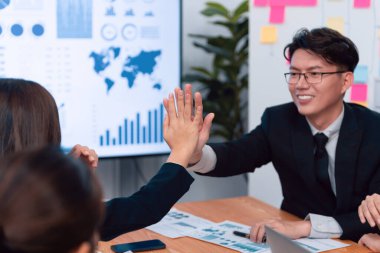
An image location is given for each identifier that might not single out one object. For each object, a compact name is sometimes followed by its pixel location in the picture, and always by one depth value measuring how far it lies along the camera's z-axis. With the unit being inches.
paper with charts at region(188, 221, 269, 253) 75.8
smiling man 90.7
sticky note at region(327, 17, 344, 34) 115.5
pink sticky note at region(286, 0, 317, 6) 119.6
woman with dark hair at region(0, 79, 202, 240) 53.2
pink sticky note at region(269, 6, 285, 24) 123.7
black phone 74.9
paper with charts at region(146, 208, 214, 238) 81.9
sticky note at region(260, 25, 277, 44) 125.3
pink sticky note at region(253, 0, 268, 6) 125.3
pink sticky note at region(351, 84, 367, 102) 113.9
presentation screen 120.0
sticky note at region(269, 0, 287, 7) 123.5
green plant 140.3
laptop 55.6
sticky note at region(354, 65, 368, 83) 113.6
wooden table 76.0
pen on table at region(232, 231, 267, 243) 80.2
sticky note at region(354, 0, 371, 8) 112.2
